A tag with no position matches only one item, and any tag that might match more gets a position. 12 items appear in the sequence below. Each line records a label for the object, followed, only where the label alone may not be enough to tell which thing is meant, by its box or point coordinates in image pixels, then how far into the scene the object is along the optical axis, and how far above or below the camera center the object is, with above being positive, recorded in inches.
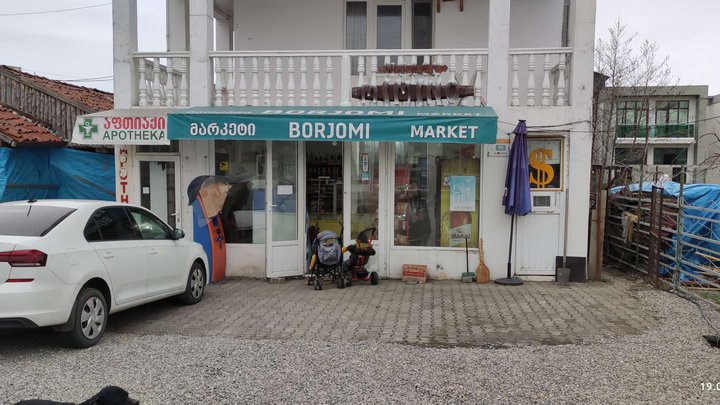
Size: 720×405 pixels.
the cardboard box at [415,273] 357.4 -63.1
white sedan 199.3 -37.6
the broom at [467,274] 356.2 -63.6
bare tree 674.2 +126.4
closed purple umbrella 339.0 +2.6
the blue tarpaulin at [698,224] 369.1 -29.5
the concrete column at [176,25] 440.8 +128.3
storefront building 349.4 +21.3
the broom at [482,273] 353.4 -62.0
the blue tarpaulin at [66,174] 422.9 +1.9
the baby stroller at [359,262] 344.8 -55.2
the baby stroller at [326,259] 337.7 -51.3
